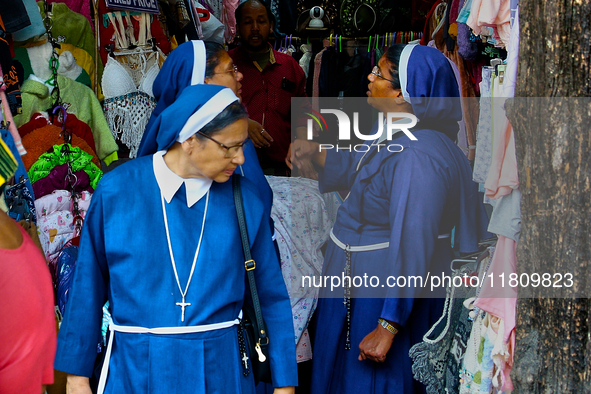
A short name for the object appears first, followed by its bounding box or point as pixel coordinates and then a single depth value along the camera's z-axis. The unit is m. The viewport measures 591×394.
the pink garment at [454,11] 4.83
